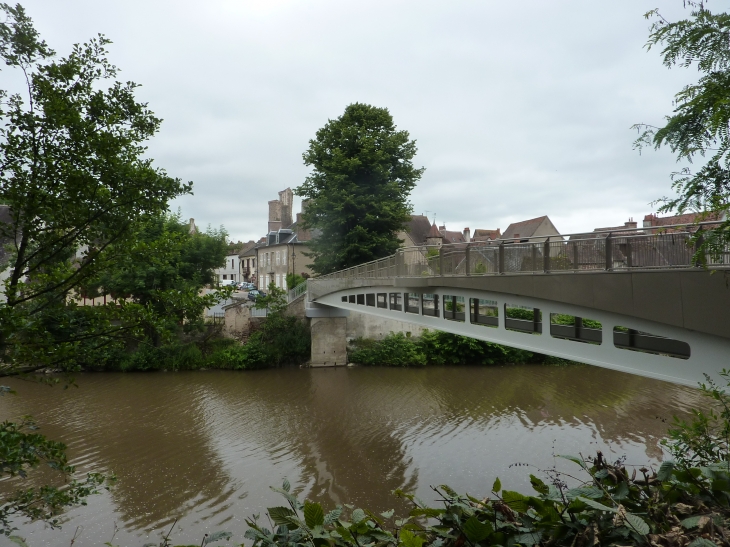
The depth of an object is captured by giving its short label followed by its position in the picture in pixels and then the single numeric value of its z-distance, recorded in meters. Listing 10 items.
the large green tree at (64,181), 4.72
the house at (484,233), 47.34
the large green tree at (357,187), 27.11
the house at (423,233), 42.56
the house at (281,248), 43.44
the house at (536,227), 42.06
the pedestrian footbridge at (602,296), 6.72
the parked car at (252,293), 38.53
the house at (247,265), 61.47
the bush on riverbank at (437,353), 25.75
